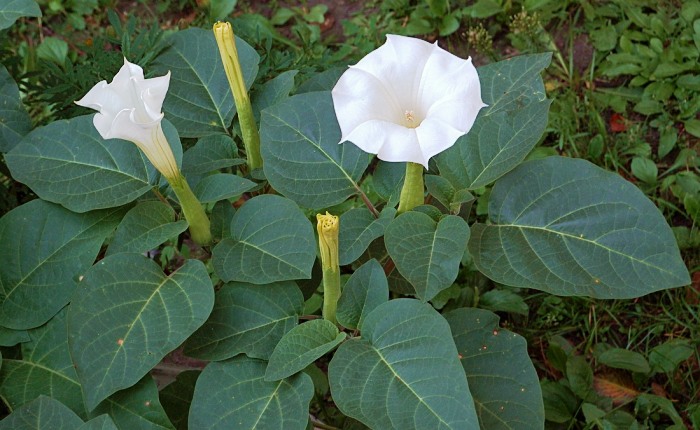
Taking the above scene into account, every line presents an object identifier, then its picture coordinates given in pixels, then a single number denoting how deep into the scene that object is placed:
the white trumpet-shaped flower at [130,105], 1.37
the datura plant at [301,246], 1.38
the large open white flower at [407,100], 1.27
